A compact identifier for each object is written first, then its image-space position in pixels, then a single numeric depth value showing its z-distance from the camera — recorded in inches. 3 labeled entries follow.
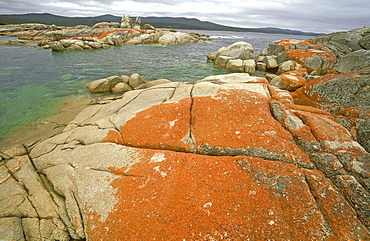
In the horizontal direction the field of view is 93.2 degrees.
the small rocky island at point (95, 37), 1662.2
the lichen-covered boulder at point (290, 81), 472.4
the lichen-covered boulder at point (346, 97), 211.2
